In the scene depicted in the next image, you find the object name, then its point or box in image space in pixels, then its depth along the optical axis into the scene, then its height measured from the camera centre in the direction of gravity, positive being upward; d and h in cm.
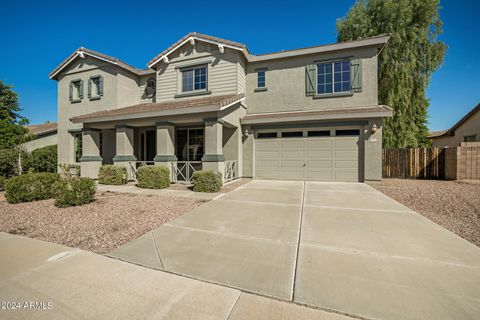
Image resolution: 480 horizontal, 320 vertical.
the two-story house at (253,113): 959 +217
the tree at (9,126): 1380 +224
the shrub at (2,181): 890 -104
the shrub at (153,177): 874 -84
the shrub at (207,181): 786 -90
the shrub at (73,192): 589 -102
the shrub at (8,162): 1129 -26
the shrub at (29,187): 648 -99
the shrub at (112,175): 974 -83
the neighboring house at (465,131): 1531 +240
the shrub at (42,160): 1448 -17
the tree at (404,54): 1479 +786
